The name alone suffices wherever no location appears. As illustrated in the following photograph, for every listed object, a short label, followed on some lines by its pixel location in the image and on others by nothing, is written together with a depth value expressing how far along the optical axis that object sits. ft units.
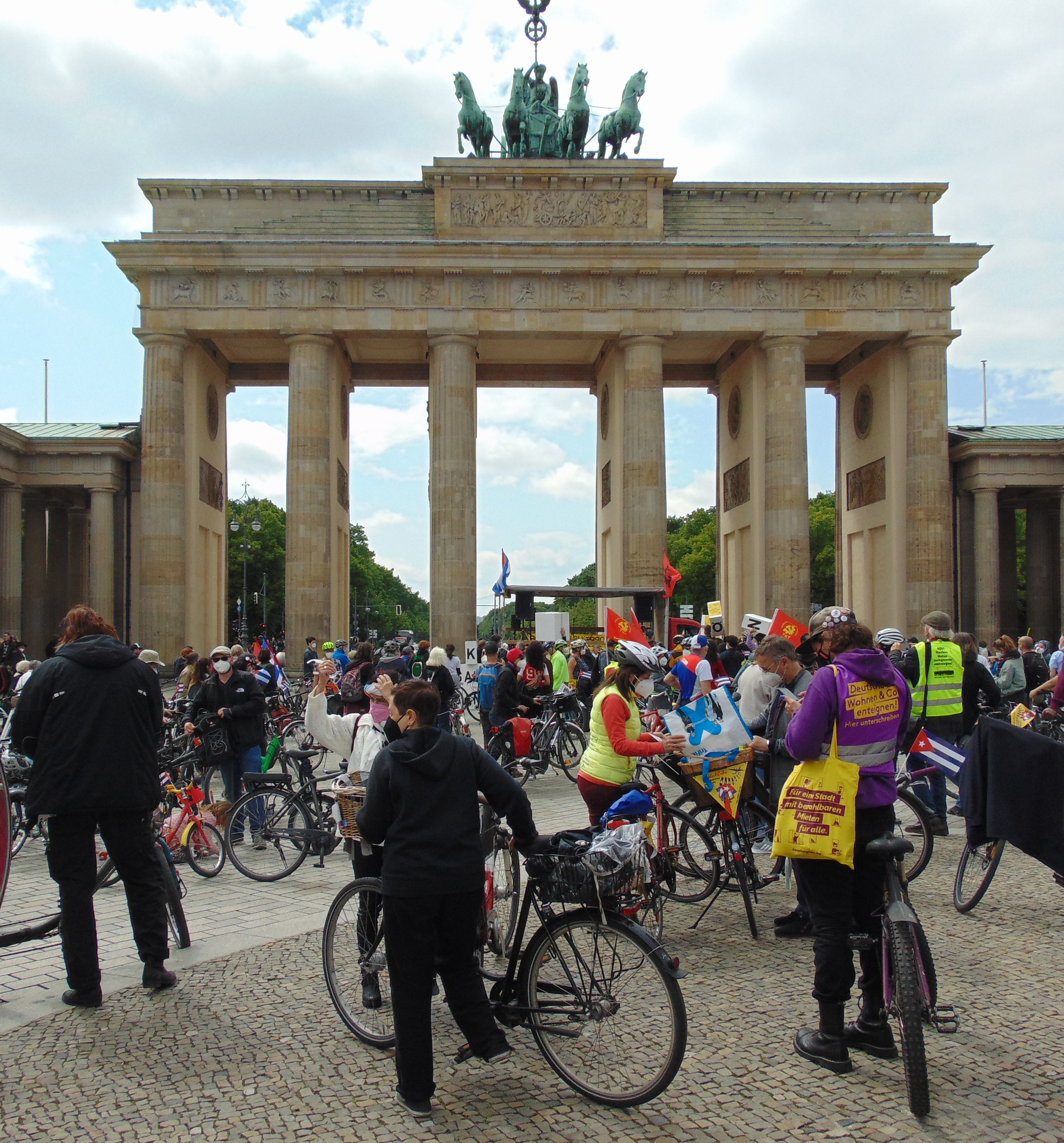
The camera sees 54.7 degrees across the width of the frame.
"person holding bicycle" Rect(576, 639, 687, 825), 21.89
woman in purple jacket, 15.31
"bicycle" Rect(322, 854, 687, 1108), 13.74
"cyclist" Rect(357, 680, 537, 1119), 13.75
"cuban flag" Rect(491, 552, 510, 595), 101.76
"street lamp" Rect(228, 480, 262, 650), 148.97
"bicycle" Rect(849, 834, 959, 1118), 13.71
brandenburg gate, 119.96
